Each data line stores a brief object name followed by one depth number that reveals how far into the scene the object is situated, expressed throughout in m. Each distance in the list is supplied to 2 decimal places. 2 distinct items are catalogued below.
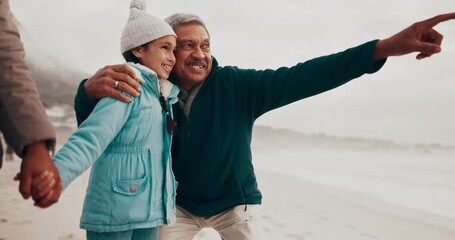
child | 1.86
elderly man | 2.41
